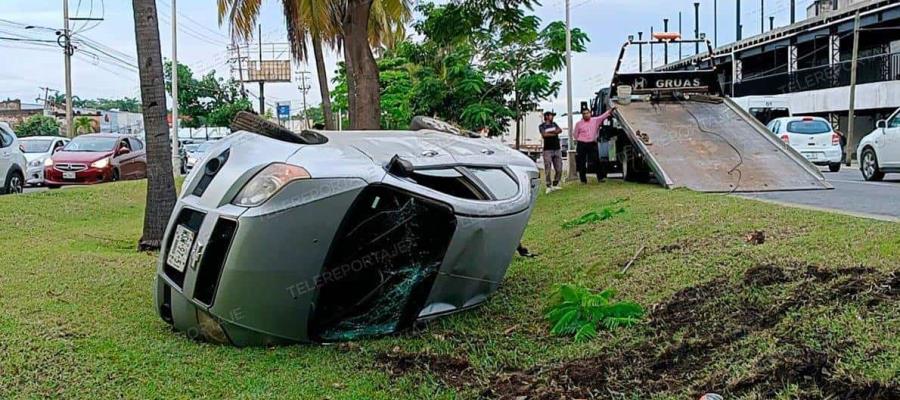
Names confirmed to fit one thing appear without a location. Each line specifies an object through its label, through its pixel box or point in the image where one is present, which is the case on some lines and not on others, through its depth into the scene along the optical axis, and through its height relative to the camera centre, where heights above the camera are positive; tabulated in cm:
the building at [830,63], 3397 +303
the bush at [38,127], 5573 +109
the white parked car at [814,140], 2268 -28
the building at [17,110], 7796 +325
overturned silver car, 488 -59
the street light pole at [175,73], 2953 +250
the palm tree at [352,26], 1560 +256
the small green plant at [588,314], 555 -122
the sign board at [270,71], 6147 +500
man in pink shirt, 1653 -13
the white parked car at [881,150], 1582 -43
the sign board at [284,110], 4784 +165
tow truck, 1356 -14
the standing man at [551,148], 1683 -28
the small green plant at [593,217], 1059 -105
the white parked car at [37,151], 2245 -21
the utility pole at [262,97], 5660 +290
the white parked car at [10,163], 1695 -39
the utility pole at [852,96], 3195 +126
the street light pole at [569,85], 1975 +126
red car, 2133 -49
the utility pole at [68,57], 3681 +379
